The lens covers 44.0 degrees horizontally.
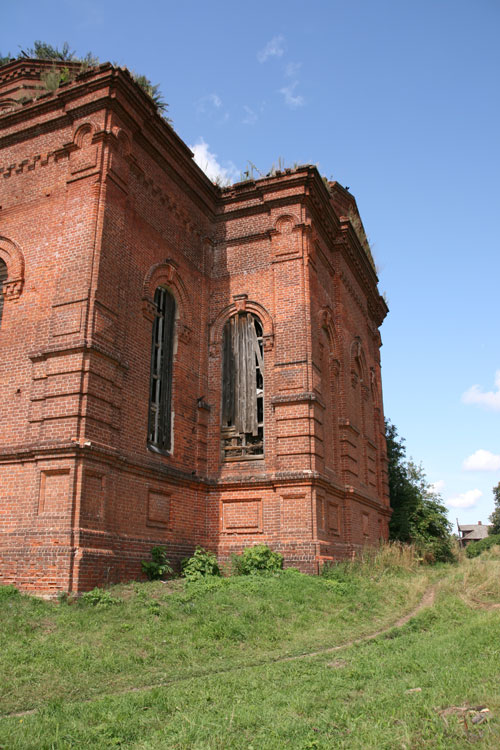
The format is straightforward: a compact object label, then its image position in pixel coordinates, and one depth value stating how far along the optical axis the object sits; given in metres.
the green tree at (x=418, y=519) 22.08
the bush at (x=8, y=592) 9.11
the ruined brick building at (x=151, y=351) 10.45
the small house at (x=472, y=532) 84.61
